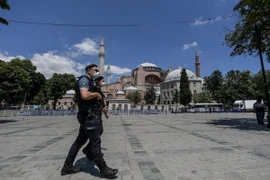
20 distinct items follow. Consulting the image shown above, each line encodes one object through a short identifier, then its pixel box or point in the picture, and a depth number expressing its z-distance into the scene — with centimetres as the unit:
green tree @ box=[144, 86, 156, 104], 7925
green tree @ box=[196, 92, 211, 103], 6141
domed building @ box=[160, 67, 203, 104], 7644
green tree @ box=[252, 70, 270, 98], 4905
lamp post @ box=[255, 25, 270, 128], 1020
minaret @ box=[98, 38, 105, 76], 6578
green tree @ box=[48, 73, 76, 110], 5412
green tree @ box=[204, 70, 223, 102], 6298
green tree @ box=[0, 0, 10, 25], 1351
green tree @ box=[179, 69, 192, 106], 5722
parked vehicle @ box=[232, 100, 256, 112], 4250
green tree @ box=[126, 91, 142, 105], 6919
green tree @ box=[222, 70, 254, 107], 5212
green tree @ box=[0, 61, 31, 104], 2967
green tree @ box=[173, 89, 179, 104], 6438
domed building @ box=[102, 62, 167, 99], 8669
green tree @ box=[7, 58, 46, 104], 4576
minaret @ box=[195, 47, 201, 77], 8367
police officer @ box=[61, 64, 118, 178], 314
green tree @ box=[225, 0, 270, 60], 923
